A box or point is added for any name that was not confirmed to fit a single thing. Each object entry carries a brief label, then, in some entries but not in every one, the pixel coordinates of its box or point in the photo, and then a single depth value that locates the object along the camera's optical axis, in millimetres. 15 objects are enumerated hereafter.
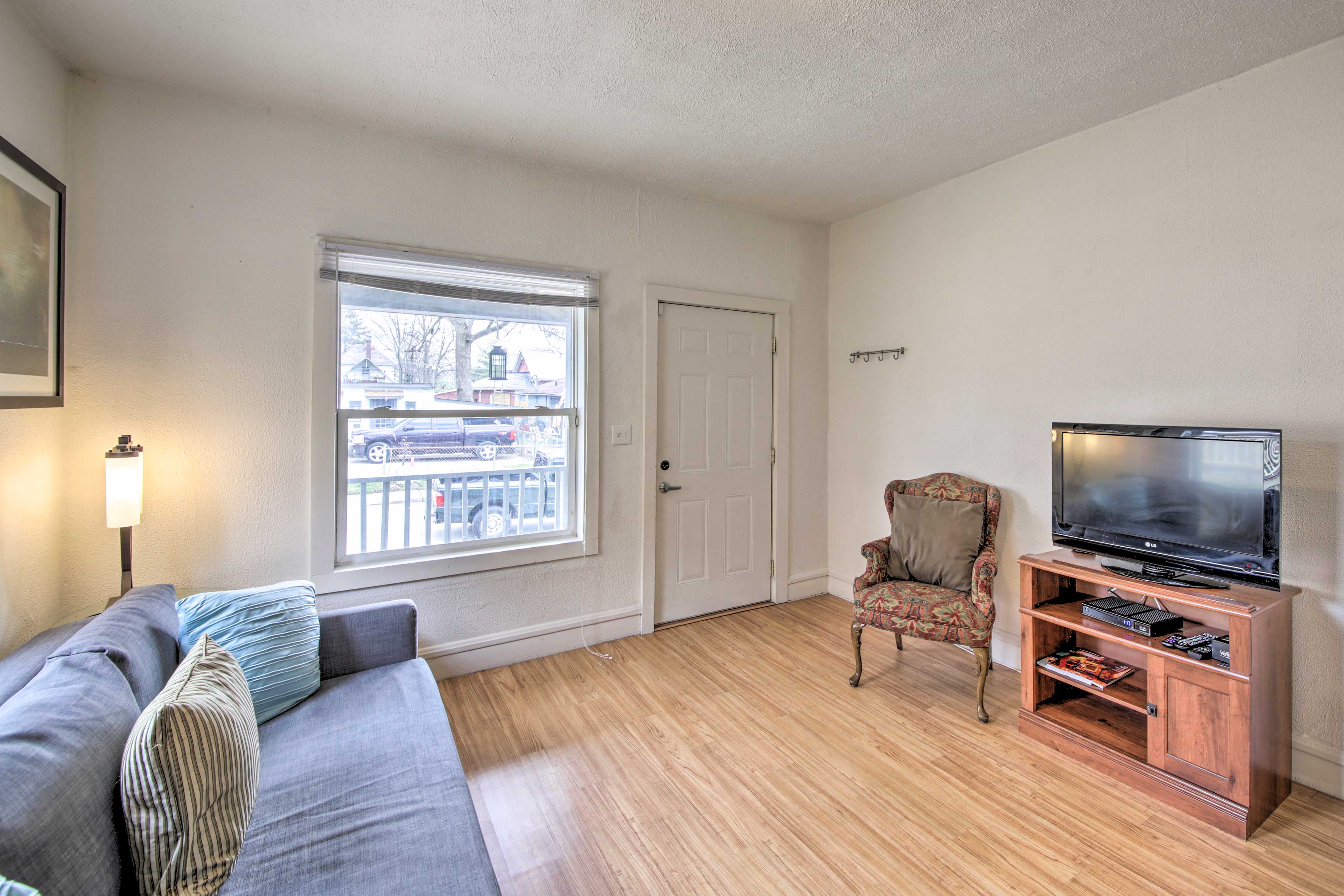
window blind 2600
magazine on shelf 2234
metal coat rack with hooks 3564
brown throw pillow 2910
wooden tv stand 1824
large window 2654
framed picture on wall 1644
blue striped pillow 1729
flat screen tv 1960
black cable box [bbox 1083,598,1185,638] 2070
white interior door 3506
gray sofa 932
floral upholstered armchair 2521
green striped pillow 1038
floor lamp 1990
